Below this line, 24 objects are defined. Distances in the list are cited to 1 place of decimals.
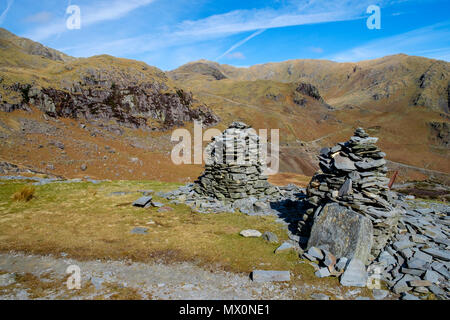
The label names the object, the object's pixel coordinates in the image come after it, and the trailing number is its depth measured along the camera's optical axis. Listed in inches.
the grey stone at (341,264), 301.6
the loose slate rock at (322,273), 294.7
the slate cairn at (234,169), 615.5
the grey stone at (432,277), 265.6
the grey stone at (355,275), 278.1
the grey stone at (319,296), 254.5
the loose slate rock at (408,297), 248.0
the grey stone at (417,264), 286.8
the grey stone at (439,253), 299.8
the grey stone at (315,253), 328.8
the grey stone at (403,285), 263.3
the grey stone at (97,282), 271.6
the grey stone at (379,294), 255.4
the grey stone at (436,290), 249.6
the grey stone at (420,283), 260.5
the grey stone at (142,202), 575.8
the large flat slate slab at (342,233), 317.1
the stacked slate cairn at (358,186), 346.0
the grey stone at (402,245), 334.0
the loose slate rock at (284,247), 358.3
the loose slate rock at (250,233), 416.5
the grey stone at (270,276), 288.0
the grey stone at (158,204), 584.7
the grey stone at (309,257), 331.0
